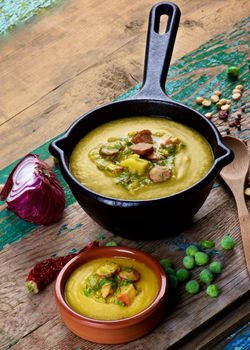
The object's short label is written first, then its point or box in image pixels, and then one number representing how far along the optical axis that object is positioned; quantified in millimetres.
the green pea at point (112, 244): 2073
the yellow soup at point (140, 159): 1928
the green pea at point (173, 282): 1976
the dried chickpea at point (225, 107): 2547
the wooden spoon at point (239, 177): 2098
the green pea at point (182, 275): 1998
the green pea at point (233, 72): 2717
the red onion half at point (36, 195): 2188
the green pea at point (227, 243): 2066
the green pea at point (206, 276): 1973
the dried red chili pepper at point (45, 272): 2006
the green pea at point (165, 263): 2035
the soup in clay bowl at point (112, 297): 1789
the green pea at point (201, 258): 2027
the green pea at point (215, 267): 1999
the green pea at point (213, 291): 1941
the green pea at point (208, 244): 2082
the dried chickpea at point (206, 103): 2596
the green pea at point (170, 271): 2008
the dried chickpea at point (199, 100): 2625
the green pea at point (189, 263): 2027
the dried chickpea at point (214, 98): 2613
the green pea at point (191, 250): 2061
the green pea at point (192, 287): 1954
